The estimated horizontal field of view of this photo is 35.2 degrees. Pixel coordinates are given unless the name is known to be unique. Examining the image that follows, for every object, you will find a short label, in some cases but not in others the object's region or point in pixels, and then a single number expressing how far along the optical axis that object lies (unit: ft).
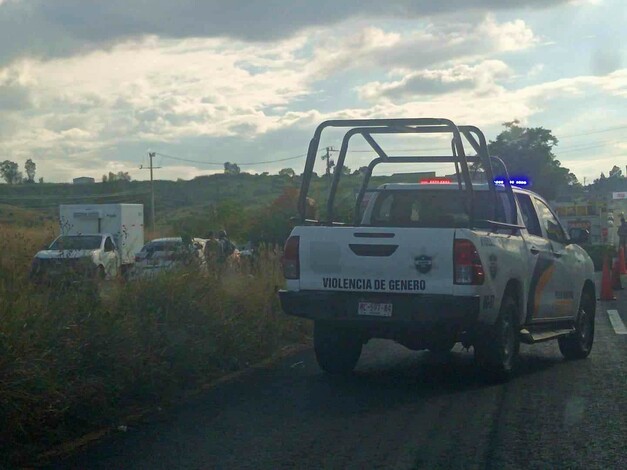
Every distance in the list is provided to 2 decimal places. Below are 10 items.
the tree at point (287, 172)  229.41
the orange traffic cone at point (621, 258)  81.62
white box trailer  111.60
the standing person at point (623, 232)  112.35
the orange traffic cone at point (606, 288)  66.64
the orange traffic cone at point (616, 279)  76.38
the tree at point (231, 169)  291.26
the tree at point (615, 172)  409.26
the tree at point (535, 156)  181.06
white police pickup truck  30.53
